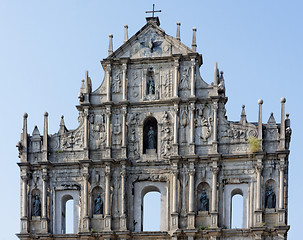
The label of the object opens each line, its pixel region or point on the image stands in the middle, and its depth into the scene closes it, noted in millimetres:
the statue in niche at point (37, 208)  36031
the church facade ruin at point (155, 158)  34969
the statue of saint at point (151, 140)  36281
